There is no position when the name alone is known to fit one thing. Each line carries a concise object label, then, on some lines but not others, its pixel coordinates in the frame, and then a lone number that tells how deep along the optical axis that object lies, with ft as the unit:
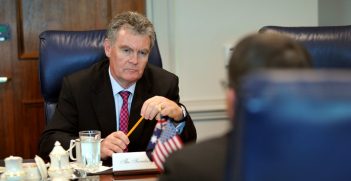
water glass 10.27
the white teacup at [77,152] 10.31
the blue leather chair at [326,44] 12.36
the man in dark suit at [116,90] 11.58
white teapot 9.86
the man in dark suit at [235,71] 6.59
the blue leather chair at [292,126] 5.37
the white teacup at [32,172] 9.79
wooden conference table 9.85
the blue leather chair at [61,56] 12.06
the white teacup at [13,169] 9.65
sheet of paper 10.06
